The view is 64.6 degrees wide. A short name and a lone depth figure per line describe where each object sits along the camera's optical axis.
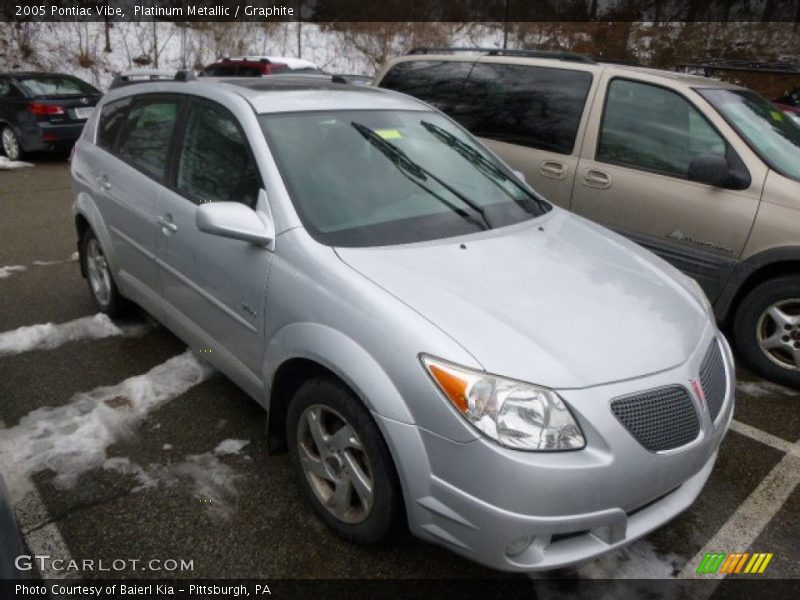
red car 13.30
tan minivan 3.80
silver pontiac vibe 1.93
